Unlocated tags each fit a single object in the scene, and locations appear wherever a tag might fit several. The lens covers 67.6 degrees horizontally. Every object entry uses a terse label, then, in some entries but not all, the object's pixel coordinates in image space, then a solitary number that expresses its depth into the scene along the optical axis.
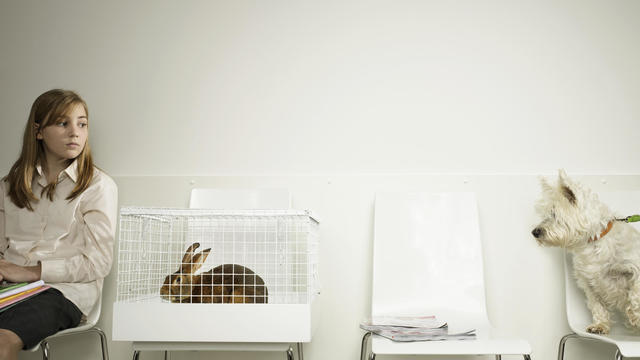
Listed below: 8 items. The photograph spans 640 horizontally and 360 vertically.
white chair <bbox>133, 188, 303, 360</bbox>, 2.07
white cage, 1.52
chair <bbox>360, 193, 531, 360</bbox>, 1.90
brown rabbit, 1.58
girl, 1.82
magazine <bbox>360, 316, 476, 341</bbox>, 1.53
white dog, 1.74
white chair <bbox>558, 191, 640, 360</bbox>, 1.82
